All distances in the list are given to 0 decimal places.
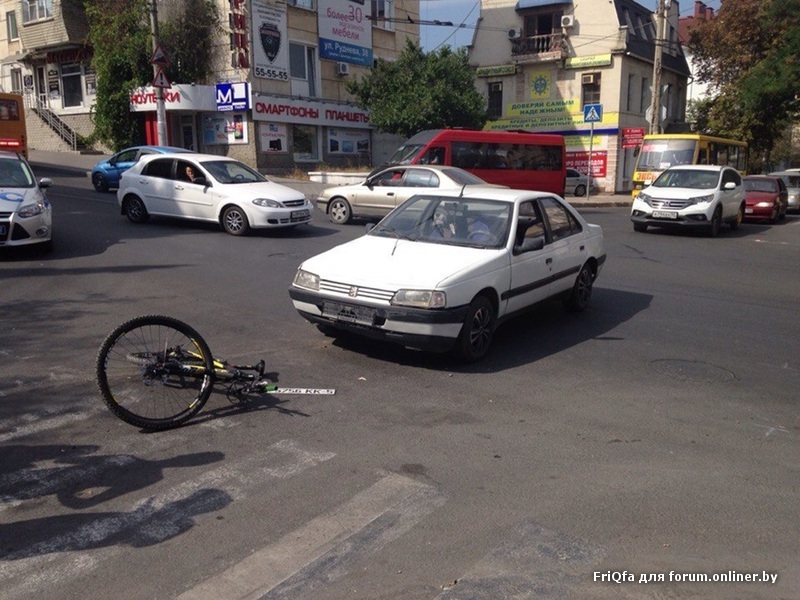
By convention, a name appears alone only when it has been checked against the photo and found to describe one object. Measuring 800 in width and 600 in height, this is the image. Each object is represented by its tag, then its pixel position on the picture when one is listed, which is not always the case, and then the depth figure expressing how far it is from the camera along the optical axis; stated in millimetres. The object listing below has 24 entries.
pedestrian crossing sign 28625
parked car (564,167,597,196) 36594
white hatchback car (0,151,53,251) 11586
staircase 35906
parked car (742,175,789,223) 23188
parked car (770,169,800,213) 29359
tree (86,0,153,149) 30859
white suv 18047
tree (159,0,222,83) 30406
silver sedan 17203
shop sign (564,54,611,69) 39219
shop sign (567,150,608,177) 39844
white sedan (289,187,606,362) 6758
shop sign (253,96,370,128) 30844
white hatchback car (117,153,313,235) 14852
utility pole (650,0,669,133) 30891
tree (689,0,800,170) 34281
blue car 21922
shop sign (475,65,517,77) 42531
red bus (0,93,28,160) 26641
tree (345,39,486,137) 31578
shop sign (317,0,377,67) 34062
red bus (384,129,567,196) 23047
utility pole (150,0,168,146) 24562
